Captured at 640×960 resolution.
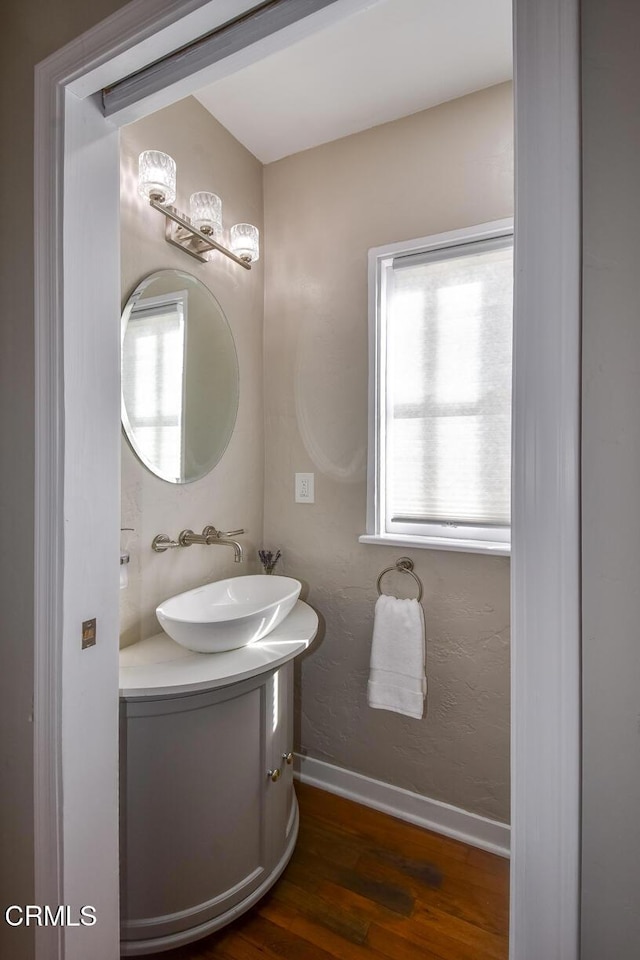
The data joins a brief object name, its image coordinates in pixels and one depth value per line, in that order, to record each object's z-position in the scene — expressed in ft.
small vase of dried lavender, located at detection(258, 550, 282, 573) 6.38
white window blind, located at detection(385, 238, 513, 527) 5.22
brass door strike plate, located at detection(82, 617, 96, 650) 3.02
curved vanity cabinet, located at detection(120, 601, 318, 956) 3.76
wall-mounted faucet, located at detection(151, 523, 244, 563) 4.93
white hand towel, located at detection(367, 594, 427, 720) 5.23
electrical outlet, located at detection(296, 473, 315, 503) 6.29
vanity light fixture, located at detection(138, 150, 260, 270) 4.50
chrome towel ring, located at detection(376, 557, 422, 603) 5.56
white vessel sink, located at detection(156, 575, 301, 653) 3.92
